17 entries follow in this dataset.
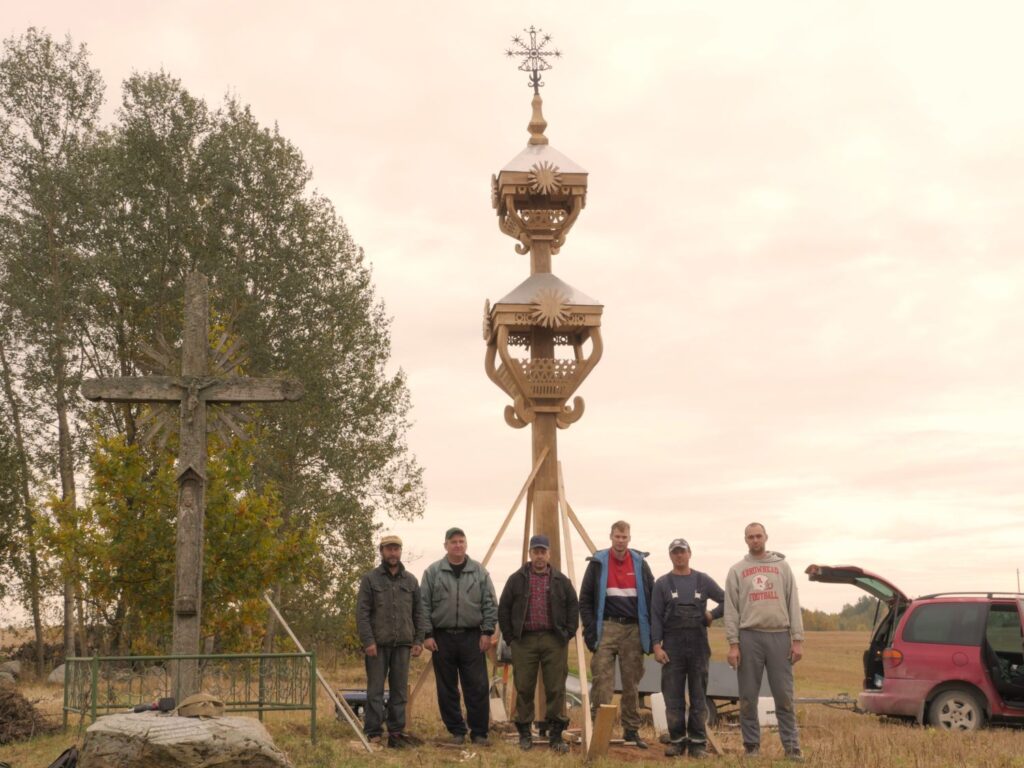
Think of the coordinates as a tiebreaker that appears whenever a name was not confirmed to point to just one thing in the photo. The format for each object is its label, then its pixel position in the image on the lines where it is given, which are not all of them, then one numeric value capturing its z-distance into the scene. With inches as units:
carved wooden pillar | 530.3
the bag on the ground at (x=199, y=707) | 357.7
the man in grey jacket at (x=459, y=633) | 447.2
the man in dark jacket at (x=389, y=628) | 440.1
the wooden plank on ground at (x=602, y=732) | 393.4
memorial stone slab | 331.6
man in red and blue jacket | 437.4
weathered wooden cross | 462.6
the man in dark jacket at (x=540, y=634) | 433.1
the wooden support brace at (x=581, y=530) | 492.9
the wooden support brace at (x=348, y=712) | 423.2
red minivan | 521.7
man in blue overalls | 423.2
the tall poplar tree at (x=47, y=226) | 1024.2
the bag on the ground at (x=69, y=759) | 348.2
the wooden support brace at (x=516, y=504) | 496.6
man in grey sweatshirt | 406.0
